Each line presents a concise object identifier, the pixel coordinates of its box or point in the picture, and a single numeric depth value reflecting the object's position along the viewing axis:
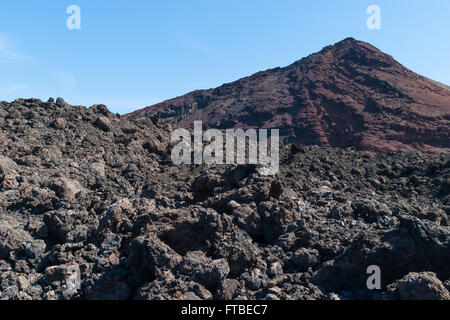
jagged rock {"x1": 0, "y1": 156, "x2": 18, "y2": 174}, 7.82
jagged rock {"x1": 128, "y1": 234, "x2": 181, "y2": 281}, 4.55
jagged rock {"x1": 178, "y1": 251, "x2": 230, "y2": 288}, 4.44
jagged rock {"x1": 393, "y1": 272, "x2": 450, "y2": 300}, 3.97
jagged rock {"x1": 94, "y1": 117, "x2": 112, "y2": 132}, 11.55
